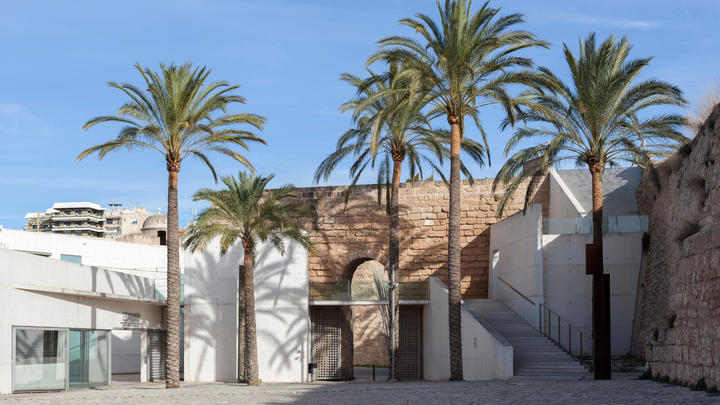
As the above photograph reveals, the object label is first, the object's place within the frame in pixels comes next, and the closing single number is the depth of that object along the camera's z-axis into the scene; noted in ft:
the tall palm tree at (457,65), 75.31
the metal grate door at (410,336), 107.34
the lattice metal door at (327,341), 103.24
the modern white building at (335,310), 77.82
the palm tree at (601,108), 74.95
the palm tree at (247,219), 86.17
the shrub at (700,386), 51.28
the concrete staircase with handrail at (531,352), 75.72
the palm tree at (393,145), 90.99
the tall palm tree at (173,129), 78.89
